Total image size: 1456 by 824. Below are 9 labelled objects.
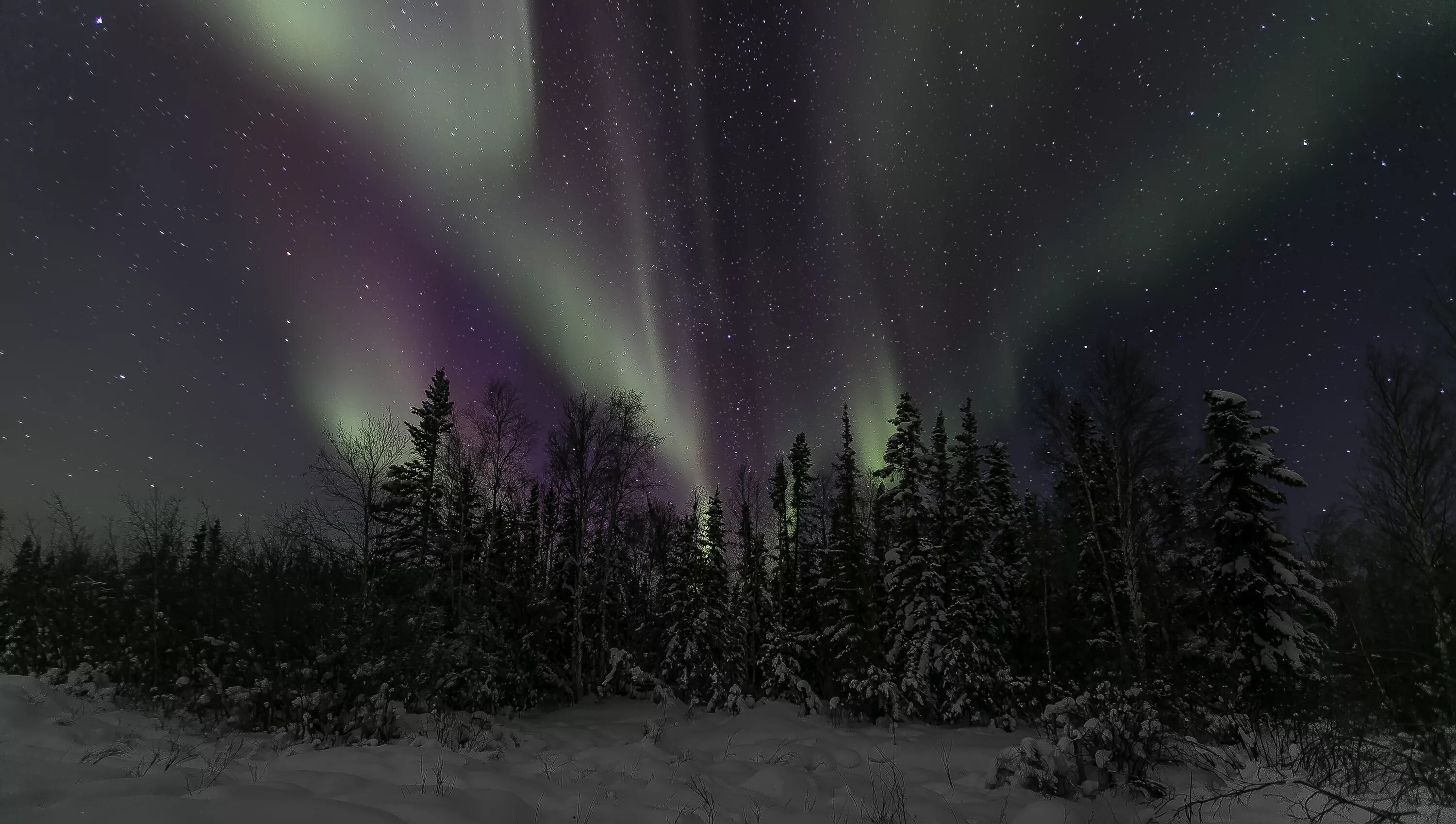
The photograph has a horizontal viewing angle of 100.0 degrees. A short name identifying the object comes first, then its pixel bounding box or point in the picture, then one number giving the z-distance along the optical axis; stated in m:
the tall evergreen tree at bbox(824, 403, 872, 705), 21.77
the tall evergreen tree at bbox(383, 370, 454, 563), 25.33
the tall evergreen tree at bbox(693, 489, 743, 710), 21.80
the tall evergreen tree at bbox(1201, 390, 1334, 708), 14.91
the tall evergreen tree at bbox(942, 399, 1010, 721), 17.97
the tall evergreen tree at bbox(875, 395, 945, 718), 18.25
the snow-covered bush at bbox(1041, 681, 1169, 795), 7.98
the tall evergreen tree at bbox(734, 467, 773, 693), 28.58
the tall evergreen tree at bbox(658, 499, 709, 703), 23.72
